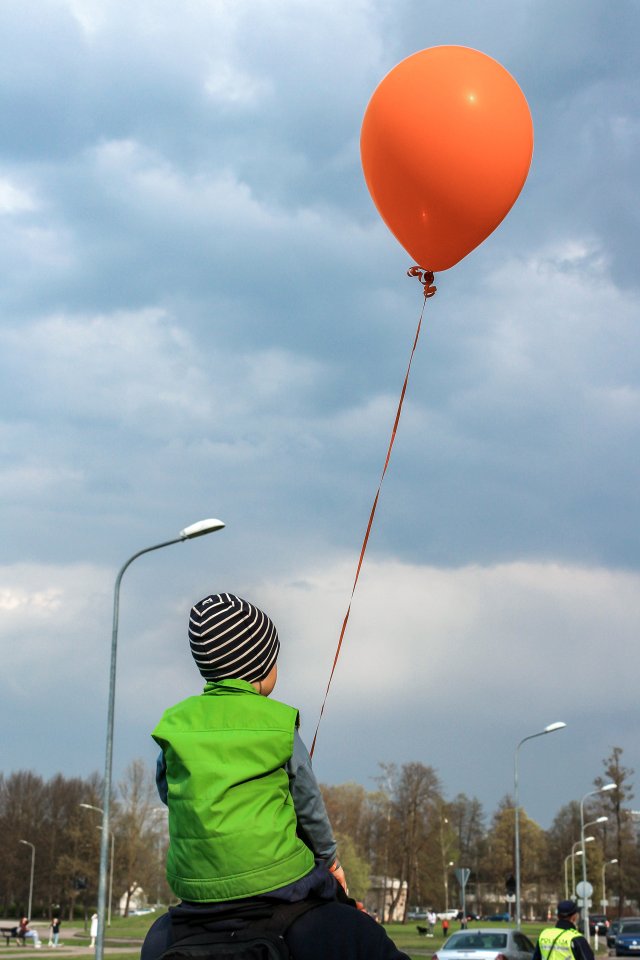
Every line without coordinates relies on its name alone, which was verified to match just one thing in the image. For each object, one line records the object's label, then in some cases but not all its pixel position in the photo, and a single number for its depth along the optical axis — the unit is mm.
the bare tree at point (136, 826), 70688
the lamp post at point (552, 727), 37250
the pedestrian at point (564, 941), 9211
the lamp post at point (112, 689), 17344
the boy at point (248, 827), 2154
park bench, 45947
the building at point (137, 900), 82338
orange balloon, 4773
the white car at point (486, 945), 16172
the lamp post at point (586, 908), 38300
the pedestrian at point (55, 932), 46406
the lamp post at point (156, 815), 67975
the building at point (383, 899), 79312
